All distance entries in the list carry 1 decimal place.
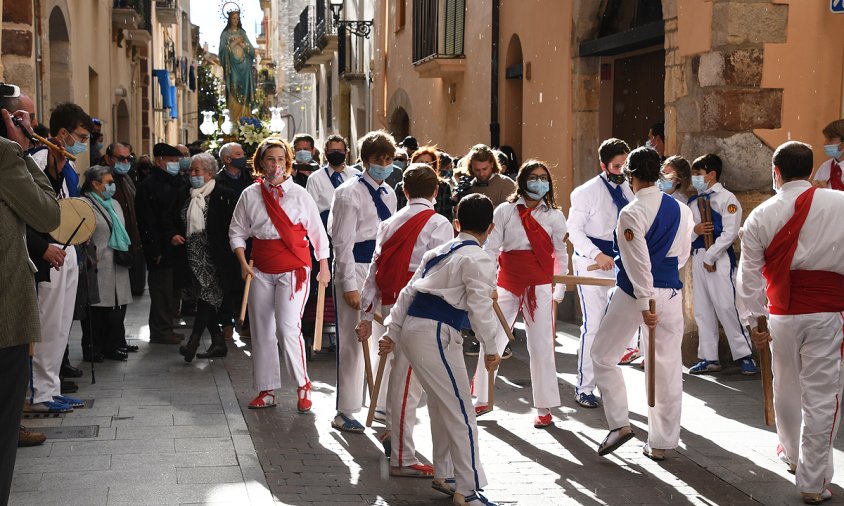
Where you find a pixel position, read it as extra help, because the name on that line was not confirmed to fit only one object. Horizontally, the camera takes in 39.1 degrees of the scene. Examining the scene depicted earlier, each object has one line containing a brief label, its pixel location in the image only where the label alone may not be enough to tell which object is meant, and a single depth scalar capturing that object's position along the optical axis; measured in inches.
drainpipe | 629.0
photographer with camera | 190.5
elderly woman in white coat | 390.6
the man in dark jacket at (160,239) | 430.6
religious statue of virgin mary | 1074.1
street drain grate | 275.8
